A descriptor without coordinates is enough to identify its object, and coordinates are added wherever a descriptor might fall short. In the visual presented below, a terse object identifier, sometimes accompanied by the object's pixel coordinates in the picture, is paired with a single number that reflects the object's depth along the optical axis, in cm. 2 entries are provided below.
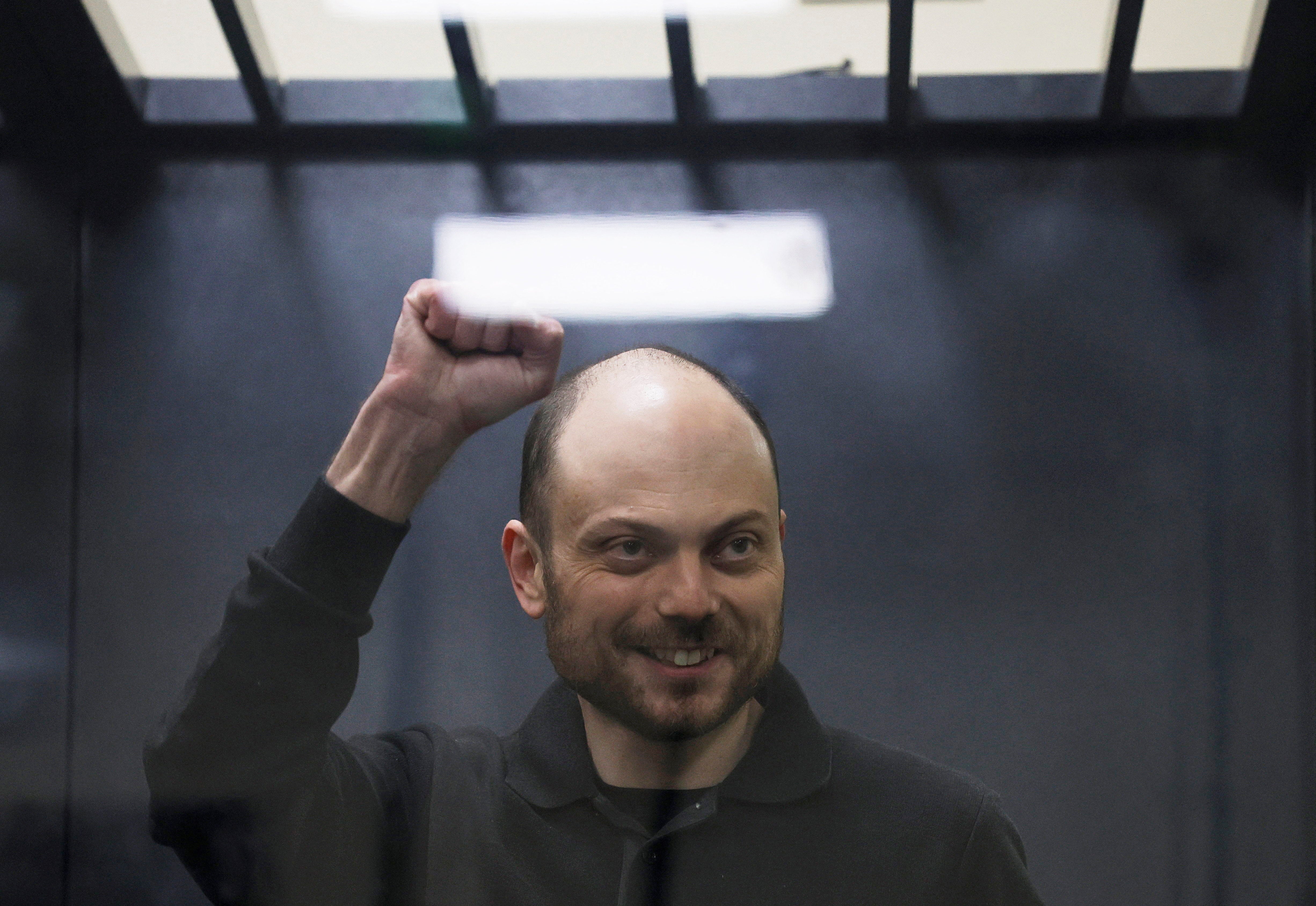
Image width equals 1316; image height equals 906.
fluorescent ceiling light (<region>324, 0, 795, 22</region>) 252
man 235
